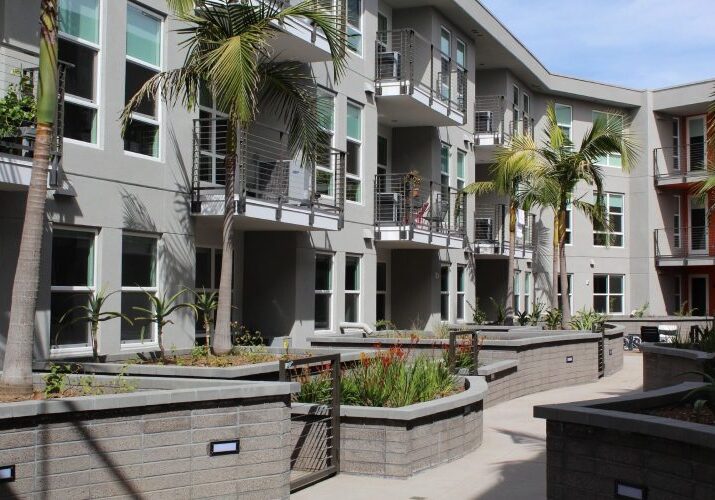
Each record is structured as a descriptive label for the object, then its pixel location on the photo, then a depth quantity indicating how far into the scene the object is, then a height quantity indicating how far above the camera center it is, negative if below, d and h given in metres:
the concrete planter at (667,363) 13.60 -1.15
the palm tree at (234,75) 10.39 +2.98
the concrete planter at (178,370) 10.11 -0.91
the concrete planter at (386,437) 9.33 -1.57
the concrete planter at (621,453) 6.23 -1.22
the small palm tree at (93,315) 11.19 -0.29
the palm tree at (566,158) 21.36 +3.61
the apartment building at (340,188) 11.87 +2.21
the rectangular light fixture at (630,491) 6.66 -1.52
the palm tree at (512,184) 22.39 +3.22
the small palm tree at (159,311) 11.42 -0.24
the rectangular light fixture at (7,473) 6.25 -1.33
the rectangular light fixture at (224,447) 7.60 -1.37
